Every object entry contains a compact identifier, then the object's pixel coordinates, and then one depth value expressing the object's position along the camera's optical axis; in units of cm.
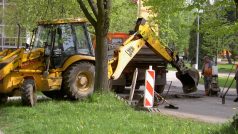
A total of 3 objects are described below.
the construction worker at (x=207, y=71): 2276
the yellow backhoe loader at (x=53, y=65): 1431
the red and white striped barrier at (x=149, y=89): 1355
